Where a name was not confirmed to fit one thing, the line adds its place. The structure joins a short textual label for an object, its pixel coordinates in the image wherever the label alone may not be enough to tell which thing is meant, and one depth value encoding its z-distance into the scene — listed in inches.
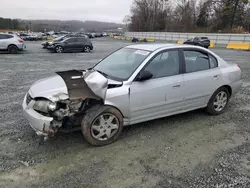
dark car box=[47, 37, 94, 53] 741.3
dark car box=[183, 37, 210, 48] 1116.6
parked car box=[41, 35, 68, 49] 764.5
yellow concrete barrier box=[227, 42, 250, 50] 974.1
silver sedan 122.8
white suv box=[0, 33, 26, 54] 618.2
